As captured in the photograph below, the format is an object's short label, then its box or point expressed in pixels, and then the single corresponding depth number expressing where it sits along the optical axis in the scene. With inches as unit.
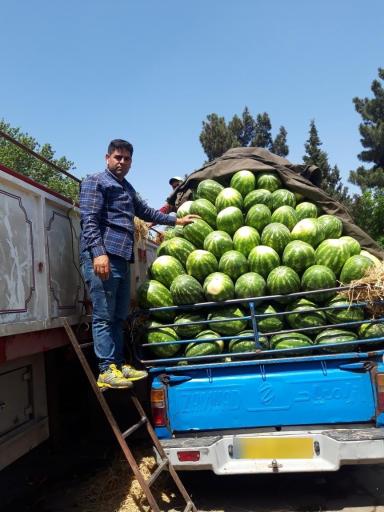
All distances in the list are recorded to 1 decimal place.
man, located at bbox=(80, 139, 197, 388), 149.8
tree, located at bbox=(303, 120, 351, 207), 1200.2
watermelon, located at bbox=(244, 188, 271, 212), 196.2
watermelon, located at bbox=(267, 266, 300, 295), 160.4
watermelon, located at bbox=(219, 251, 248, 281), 169.0
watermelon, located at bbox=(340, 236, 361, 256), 171.8
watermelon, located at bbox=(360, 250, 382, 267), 165.4
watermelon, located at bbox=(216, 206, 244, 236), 187.2
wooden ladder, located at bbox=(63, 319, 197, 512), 135.9
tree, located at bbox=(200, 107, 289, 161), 1207.6
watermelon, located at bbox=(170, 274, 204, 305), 163.8
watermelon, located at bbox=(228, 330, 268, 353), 156.9
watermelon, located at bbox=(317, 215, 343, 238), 182.9
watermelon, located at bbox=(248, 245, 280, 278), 168.6
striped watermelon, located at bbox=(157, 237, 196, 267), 184.1
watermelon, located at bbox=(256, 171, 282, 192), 203.3
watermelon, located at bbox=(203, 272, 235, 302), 162.1
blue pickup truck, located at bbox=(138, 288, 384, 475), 136.3
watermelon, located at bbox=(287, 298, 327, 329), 157.6
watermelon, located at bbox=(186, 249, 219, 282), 172.1
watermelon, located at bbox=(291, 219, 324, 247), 177.0
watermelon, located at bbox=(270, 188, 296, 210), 194.2
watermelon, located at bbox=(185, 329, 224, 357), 156.6
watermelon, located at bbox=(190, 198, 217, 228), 196.2
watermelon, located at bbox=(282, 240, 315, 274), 166.2
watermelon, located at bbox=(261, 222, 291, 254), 174.6
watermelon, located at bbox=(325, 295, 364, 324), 153.9
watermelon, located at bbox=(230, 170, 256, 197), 203.5
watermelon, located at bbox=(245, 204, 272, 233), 186.7
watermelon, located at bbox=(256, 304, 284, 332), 158.7
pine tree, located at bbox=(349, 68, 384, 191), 1003.3
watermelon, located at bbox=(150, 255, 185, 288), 177.8
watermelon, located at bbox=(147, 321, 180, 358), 162.6
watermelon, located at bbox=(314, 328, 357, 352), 150.5
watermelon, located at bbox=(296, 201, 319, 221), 193.8
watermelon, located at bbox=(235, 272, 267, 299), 160.2
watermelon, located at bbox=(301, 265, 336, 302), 158.9
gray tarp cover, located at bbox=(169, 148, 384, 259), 189.6
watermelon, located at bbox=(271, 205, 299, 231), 184.2
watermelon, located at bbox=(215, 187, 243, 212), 195.5
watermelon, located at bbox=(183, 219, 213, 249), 188.5
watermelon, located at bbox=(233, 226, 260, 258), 177.5
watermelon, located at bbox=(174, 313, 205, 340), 162.1
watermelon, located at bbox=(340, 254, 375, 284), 157.9
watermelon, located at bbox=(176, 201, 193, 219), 204.1
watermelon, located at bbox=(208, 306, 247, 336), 160.6
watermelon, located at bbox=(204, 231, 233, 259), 178.4
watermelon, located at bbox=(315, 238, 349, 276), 167.5
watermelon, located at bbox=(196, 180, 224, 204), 207.6
